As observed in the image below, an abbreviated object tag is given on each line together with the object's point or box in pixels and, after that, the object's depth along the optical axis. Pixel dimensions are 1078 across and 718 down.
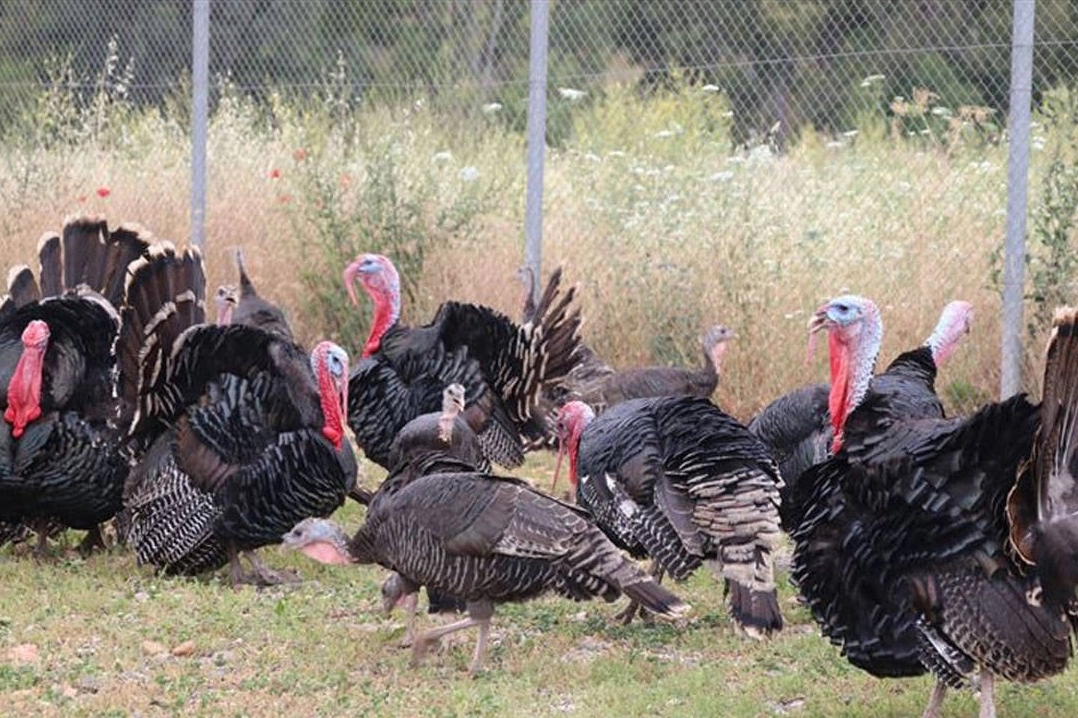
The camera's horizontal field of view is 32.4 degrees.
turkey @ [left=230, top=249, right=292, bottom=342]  9.65
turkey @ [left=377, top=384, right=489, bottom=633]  6.45
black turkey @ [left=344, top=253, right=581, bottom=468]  8.38
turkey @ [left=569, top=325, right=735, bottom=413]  9.01
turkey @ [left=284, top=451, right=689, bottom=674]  6.01
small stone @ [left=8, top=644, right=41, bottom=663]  6.20
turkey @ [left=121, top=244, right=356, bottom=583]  7.32
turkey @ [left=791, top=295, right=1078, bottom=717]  5.05
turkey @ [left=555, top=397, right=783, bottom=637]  6.23
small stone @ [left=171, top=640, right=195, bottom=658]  6.34
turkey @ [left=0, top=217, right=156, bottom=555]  7.53
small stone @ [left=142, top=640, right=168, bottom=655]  6.34
